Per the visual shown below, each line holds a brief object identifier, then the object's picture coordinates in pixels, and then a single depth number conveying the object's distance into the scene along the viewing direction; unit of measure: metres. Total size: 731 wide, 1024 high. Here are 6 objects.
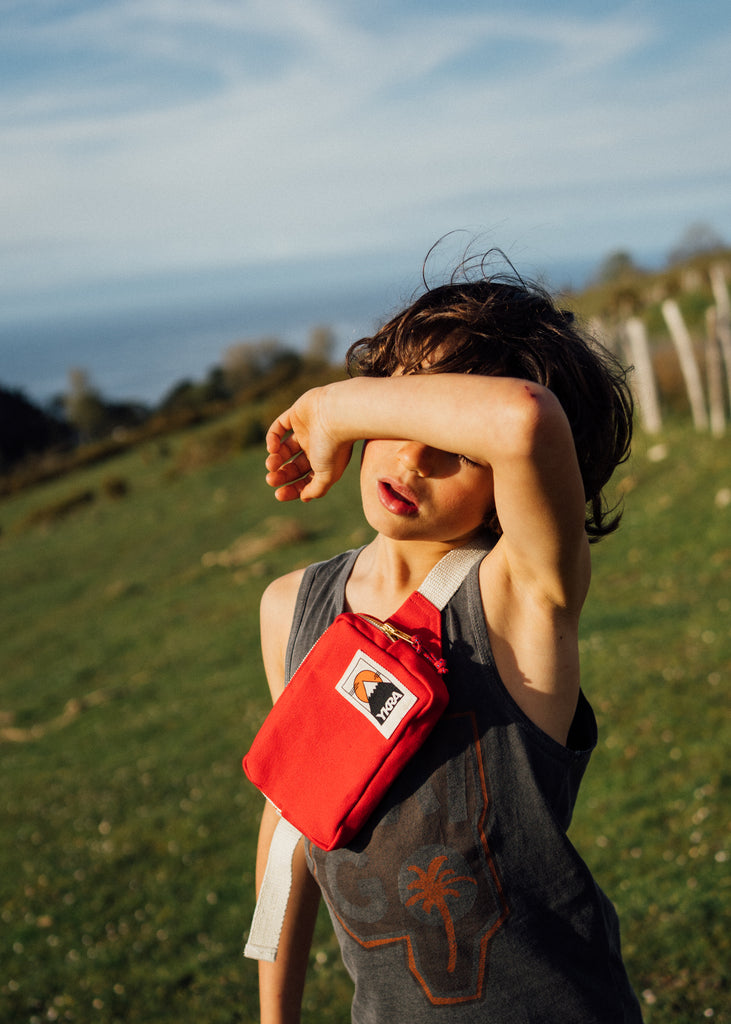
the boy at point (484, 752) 1.66
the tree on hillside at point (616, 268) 43.56
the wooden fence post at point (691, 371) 16.81
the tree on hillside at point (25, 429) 57.34
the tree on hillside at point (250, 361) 53.94
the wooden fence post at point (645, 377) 17.62
